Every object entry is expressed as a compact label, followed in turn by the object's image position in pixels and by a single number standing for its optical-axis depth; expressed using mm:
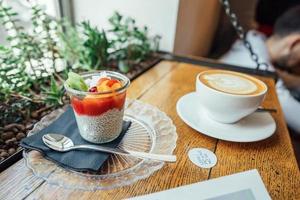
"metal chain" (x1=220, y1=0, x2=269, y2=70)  815
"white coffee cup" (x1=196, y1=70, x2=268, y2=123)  454
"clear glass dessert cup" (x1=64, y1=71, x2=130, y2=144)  400
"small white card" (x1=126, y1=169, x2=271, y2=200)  357
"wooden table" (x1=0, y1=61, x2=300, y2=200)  354
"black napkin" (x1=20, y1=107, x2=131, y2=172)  381
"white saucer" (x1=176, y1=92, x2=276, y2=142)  474
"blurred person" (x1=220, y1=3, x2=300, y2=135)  967
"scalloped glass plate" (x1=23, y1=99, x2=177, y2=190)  368
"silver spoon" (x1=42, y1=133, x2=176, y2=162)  401
